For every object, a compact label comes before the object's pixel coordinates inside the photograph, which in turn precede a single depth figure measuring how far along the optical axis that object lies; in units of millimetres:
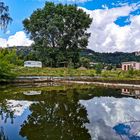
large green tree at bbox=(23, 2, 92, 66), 25682
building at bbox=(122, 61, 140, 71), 40229
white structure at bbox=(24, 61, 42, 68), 25950
